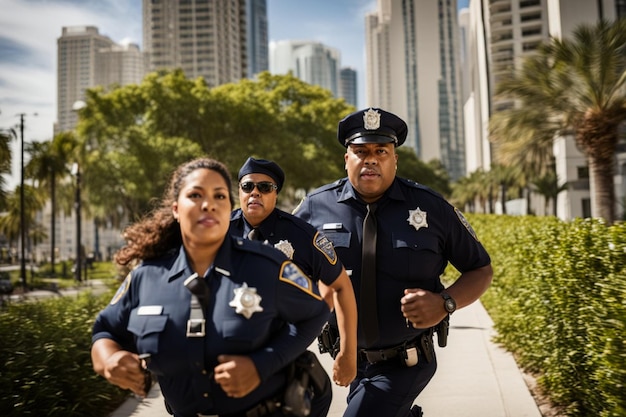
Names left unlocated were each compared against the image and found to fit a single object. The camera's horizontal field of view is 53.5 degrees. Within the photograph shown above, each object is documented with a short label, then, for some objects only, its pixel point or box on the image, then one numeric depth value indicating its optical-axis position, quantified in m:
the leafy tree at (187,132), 34.88
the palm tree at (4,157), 16.05
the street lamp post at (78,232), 23.17
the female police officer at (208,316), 2.04
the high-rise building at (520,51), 52.25
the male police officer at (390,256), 3.13
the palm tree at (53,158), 36.81
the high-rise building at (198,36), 151.62
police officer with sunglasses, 2.91
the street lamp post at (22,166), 23.12
